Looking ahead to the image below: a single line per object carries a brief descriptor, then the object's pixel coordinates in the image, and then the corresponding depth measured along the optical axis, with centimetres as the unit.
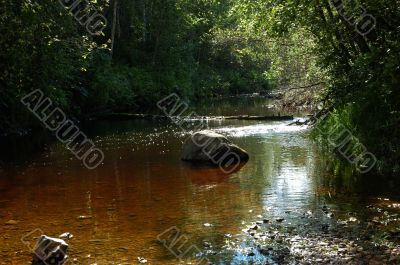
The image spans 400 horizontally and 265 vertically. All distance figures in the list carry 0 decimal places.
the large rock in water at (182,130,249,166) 1509
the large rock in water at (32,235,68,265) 695
